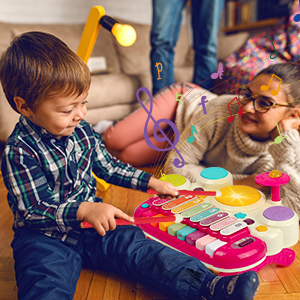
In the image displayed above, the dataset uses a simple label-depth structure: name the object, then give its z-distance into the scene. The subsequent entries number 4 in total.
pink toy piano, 0.61
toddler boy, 0.60
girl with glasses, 0.89
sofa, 1.67
